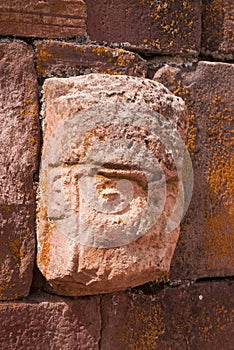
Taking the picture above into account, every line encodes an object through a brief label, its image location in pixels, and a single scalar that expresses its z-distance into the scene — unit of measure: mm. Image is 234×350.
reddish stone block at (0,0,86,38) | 2154
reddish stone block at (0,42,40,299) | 2143
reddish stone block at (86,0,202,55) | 2330
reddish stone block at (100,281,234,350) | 2334
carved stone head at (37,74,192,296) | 2018
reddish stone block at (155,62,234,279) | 2490
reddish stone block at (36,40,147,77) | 2227
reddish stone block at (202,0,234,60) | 2598
